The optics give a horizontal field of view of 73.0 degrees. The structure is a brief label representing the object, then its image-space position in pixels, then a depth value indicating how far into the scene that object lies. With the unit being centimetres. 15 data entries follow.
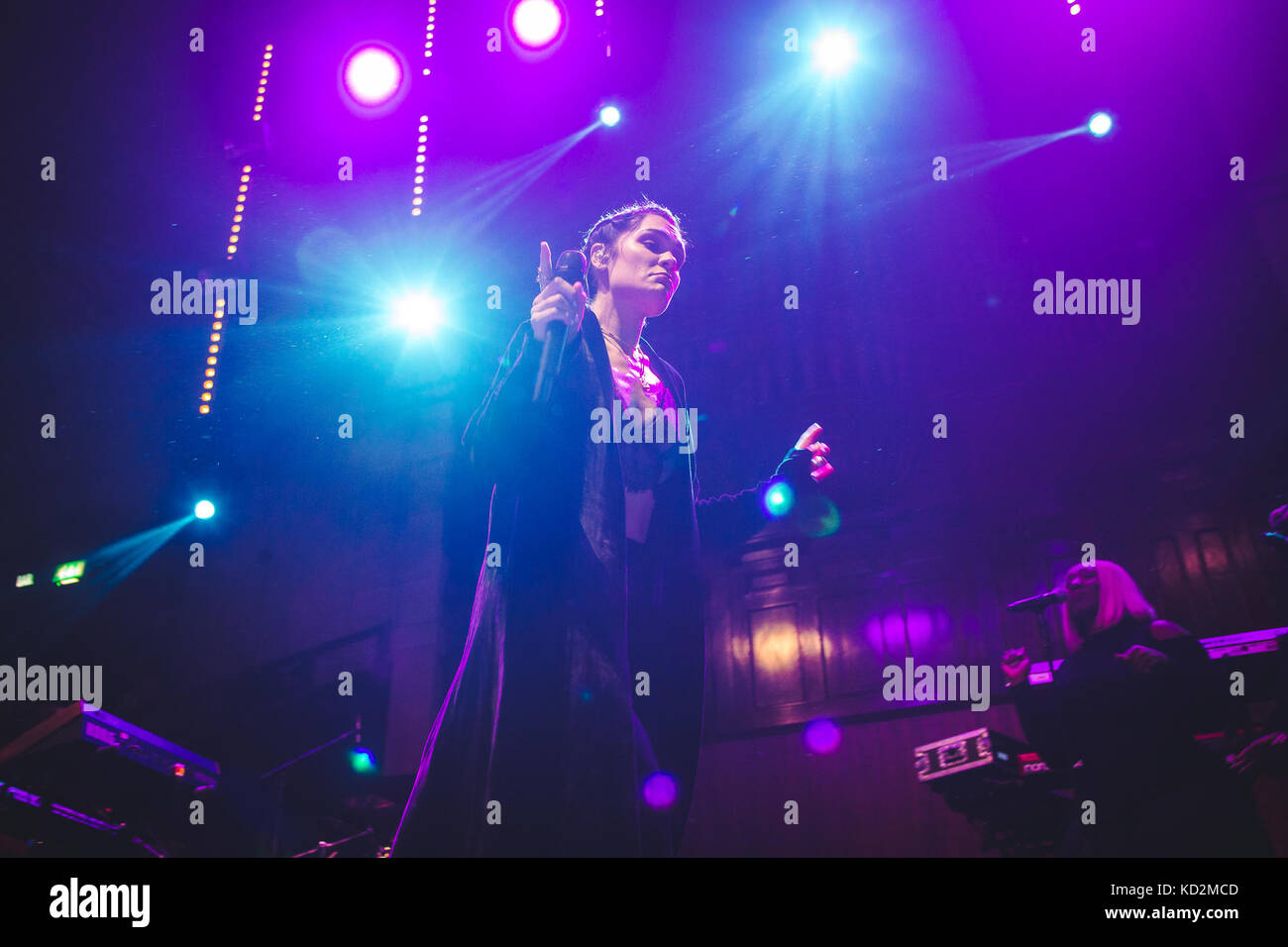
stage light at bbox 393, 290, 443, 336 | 546
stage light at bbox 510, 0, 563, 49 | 503
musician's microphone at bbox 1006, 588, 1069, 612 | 408
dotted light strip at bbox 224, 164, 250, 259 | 508
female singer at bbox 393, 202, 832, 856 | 215
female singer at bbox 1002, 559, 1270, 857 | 336
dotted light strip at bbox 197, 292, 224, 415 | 532
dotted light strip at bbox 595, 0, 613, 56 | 504
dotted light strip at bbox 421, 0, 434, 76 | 505
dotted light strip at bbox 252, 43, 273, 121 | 495
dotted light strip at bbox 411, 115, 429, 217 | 514
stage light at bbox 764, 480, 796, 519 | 283
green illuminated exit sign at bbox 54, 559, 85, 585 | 625
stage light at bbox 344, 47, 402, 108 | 501
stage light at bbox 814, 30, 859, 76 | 552
